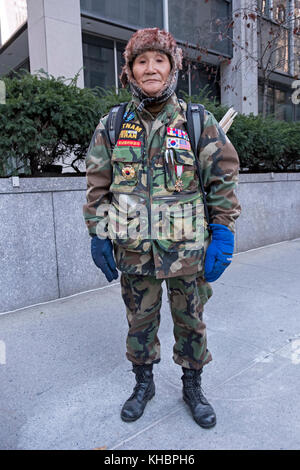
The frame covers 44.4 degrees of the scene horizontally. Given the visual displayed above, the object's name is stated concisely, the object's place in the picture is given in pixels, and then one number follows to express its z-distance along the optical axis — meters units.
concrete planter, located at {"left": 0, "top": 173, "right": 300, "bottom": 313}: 3.48
